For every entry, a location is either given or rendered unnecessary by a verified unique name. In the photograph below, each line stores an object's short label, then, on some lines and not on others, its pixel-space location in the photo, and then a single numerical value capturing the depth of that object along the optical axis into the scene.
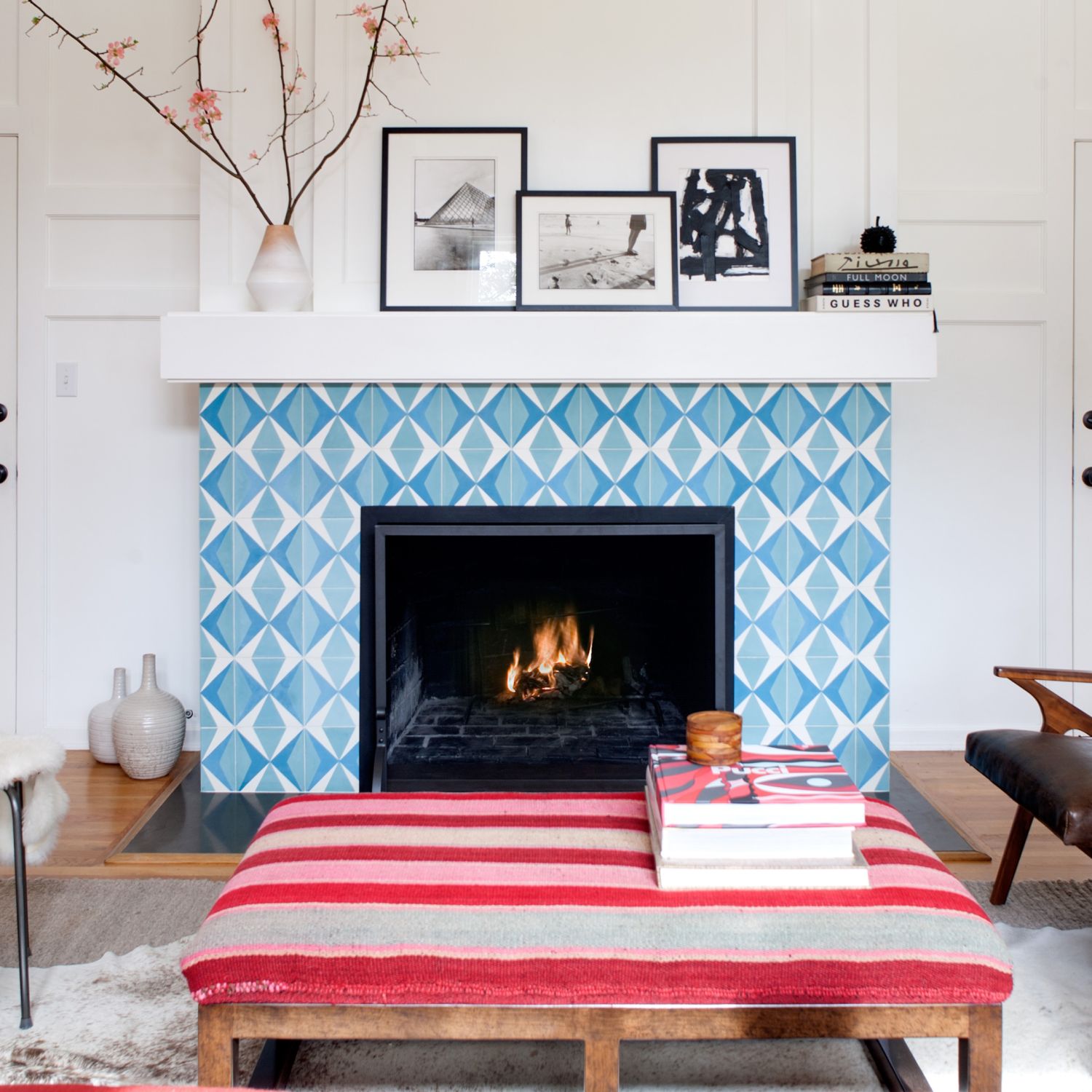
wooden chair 1.85
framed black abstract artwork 2.79
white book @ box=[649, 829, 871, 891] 1.49
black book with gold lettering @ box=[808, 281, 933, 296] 2.72
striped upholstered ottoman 1.35
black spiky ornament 2.72
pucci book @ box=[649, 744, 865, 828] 1.50
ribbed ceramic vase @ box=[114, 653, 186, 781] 3.07
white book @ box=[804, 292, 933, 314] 2.72
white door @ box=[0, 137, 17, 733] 3.30
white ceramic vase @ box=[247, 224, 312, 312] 2.70
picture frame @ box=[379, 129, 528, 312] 2.79
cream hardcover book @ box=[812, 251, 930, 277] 2.71
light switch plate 3.33
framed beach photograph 2.77
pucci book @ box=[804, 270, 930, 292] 2.72
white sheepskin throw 1.79
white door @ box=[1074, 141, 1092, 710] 3.32
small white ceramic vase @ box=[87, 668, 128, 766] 3.22
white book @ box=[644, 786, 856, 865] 1.50
